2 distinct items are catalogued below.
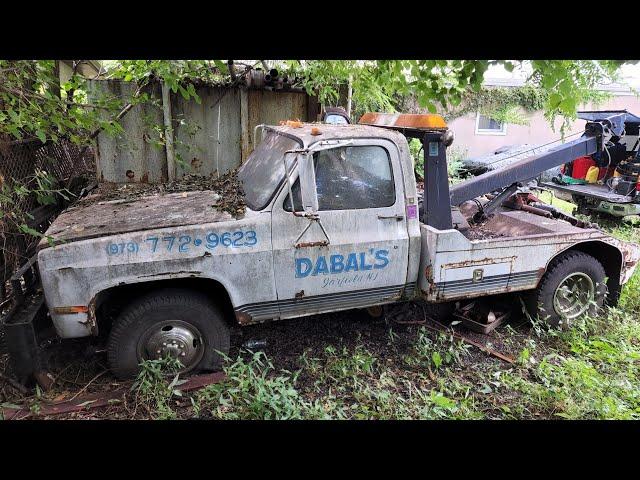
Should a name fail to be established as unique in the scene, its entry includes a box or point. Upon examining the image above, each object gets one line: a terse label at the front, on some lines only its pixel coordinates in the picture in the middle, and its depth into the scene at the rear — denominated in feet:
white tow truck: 10.71
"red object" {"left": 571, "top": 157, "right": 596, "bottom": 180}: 30.58
